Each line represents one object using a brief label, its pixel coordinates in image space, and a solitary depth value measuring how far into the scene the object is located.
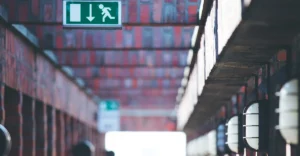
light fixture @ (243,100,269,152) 10.91
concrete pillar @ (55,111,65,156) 22.69
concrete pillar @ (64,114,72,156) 24.95
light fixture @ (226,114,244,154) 13.42
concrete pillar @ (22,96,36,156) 16.69
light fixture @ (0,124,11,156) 8.68
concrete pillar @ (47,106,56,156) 20.28
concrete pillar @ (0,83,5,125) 13.27
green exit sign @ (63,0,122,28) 11.58
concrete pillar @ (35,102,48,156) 18.39
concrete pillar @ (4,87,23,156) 14.98
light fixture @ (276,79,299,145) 6.45
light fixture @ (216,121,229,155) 18.12
